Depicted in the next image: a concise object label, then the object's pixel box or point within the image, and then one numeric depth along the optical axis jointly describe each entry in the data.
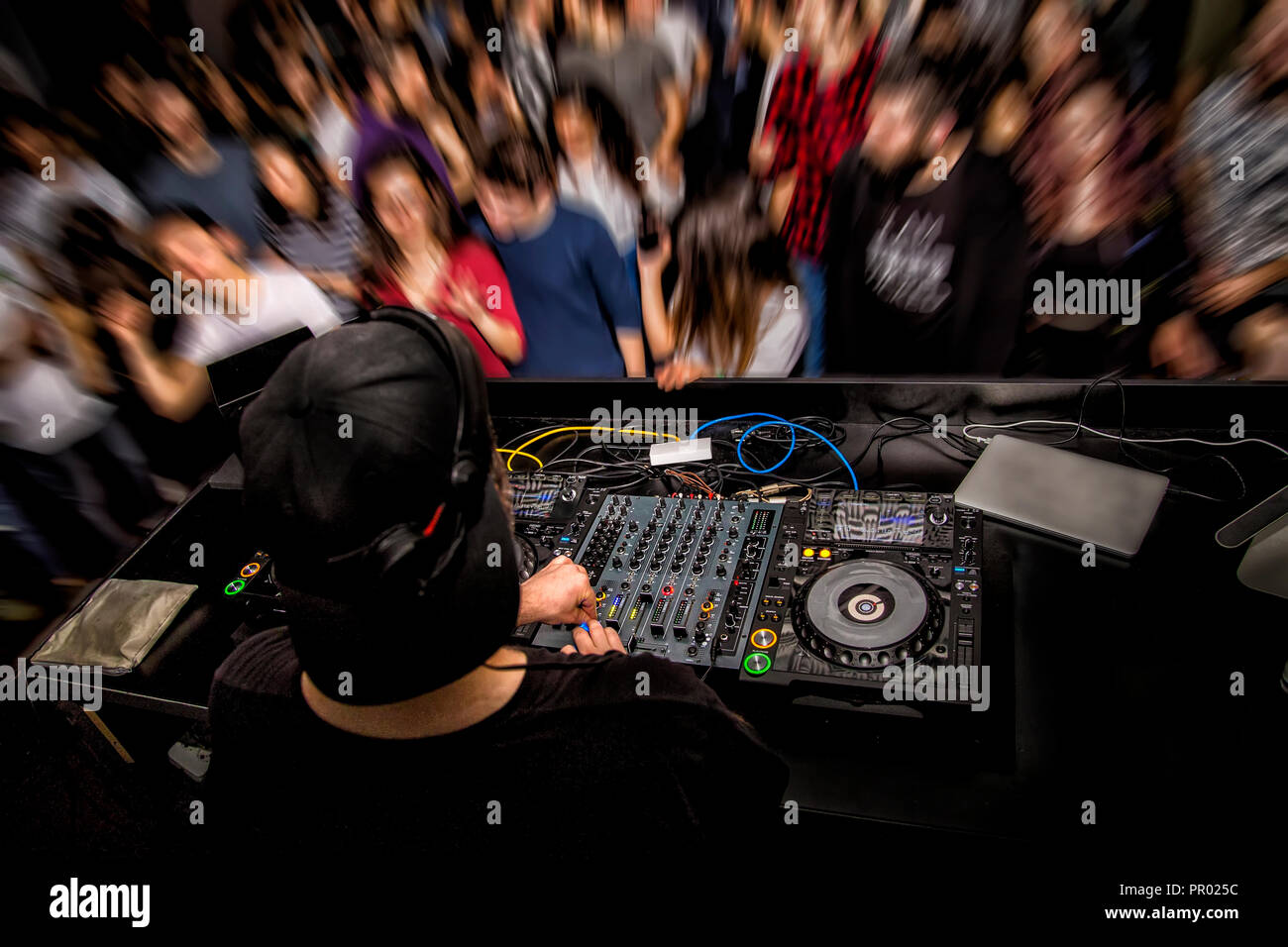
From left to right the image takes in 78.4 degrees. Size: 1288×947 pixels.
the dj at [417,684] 0.80
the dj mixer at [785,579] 1.23
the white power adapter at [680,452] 1.90
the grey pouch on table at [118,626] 1.57
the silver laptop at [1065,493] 1.50
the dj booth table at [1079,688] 1.13
